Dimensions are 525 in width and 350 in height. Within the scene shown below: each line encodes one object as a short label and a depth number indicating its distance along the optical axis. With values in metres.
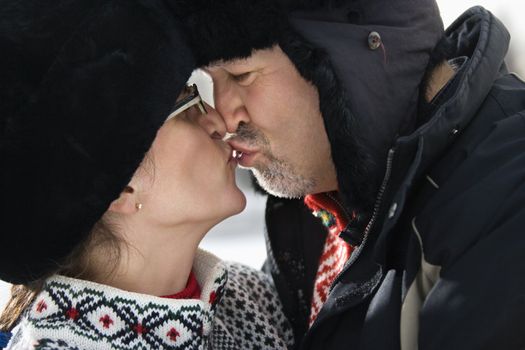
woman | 2.22
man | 2.19
